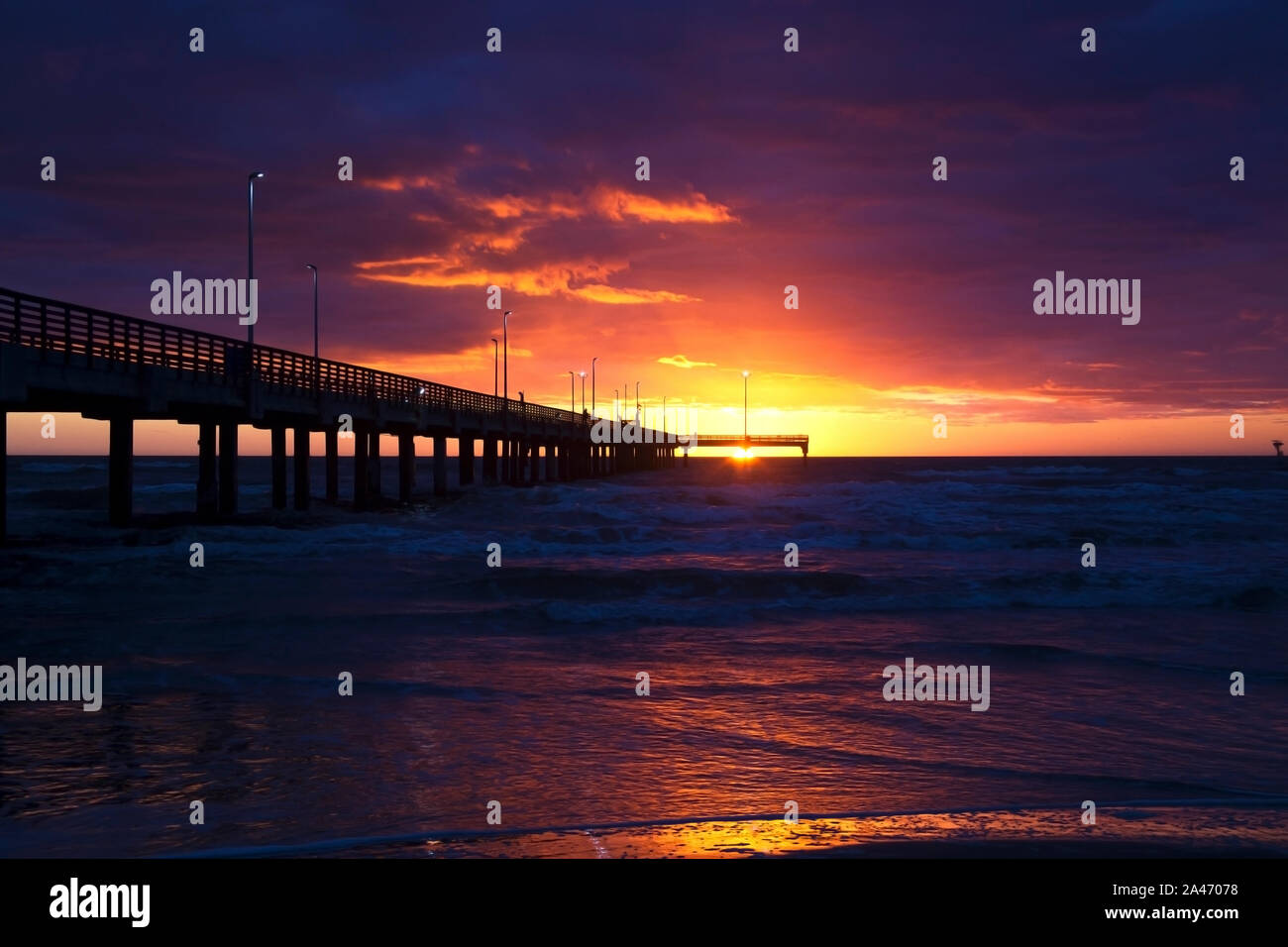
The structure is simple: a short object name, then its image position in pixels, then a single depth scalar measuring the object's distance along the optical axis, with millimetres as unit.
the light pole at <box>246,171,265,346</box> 32094
